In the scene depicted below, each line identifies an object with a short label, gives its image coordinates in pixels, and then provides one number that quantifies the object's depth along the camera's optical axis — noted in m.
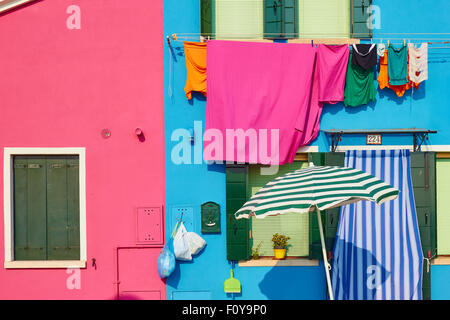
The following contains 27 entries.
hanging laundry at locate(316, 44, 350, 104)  7.08
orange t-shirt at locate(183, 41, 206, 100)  7.11
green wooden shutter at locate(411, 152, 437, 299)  6.97
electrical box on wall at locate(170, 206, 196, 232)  7.29
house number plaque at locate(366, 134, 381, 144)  7.24
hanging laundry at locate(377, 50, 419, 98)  7.16
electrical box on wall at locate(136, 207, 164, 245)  7.23
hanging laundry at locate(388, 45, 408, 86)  7.07
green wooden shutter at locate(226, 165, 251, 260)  7.15
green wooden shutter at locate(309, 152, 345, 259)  7.04
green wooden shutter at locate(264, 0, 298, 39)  7.27
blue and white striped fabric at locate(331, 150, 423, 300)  6.79
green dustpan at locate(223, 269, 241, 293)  7.09
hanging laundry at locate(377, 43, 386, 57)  7.05
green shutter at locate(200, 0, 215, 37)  7.14
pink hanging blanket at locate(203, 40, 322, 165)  7.06
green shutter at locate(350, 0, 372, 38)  7.25
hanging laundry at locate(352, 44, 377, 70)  7.04
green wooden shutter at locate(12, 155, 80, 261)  7.40
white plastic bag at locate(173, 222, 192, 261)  7.07
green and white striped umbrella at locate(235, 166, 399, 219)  4.73
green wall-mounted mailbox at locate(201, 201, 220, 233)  7.21
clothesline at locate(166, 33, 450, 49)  7.21
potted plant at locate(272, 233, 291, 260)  7.27
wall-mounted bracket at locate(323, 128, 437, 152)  7.10
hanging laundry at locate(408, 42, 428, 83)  7.02
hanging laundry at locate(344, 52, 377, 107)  7.16
